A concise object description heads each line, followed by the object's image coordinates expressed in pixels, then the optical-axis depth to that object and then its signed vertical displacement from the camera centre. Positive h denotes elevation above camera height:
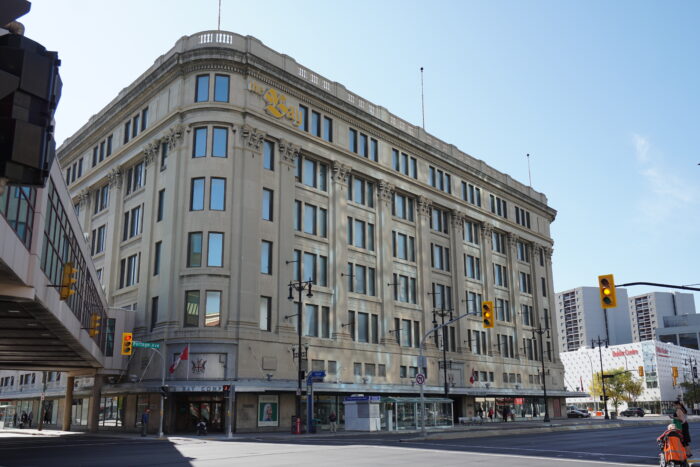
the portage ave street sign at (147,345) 40.35 +2.82
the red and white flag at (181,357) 44.66 +2.22
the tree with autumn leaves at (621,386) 133.25 -0.05
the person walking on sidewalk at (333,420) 48.22 -2.47
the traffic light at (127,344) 38.53 +2.72
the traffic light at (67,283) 20.00 +3.32
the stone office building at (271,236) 48.88 +13.53
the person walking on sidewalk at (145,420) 43.38 -2.10
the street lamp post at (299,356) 44.75 +2.22
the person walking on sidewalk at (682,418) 17.35 -0.88
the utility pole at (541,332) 66.35 +6.58
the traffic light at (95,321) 29.49 +3.15
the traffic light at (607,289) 23.34 +3.49
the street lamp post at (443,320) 64.12 +6.80
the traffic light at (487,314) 34.94 +3.92
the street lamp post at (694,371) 104.62 +2.27
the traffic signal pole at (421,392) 38.38 -0.29
